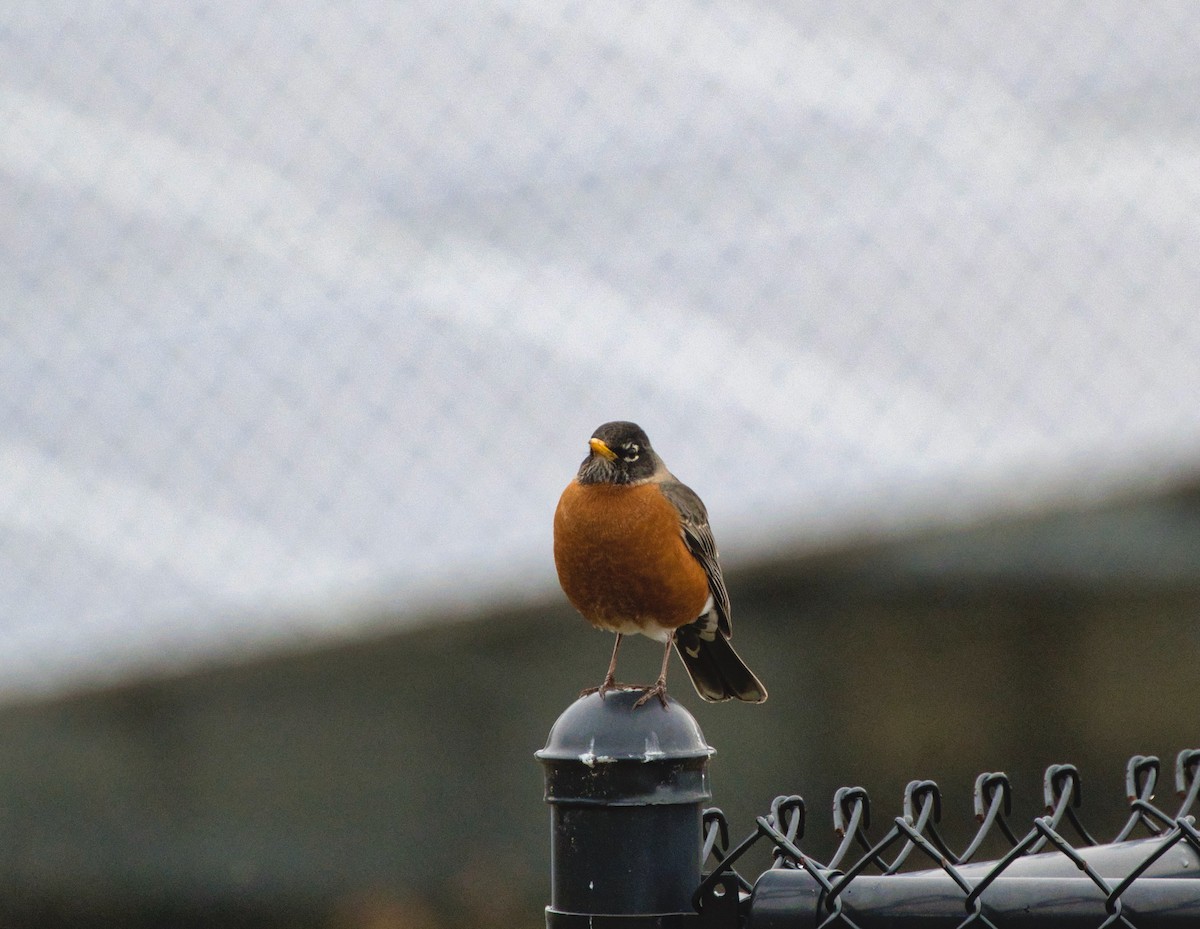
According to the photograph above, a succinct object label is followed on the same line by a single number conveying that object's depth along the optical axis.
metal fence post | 11.37
